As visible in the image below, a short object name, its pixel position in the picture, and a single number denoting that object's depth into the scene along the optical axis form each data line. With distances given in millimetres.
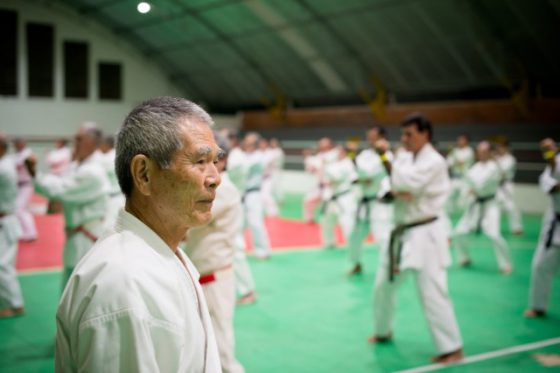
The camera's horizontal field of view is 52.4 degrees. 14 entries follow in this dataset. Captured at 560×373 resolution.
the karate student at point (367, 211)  8367
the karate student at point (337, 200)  10086
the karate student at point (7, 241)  5871
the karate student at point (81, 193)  5137
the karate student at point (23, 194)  10445
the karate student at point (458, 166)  14281
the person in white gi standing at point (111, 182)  7172
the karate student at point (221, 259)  3678
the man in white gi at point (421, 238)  4883
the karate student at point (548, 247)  6094
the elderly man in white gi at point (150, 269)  1327
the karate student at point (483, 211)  8539
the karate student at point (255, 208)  9266
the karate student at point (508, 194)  11633
